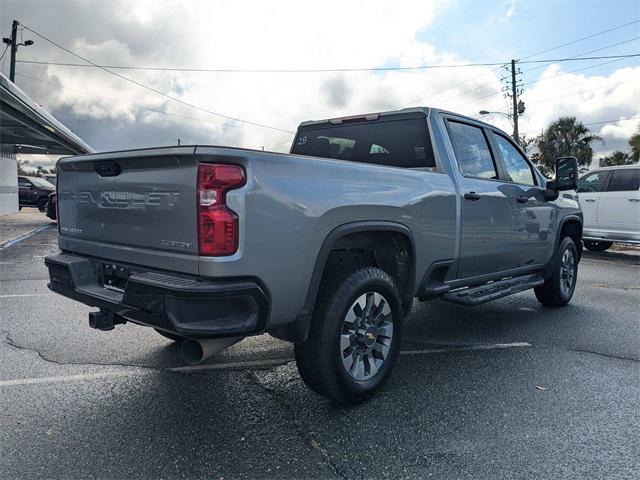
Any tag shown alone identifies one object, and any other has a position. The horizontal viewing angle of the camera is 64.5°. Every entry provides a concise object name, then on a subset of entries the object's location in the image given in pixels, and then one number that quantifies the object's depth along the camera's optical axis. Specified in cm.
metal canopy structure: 1326
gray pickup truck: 256
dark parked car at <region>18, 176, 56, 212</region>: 2572
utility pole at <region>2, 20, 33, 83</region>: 2480
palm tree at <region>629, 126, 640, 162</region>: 2711
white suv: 1059
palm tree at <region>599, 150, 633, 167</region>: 3582
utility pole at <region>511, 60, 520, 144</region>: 3173
